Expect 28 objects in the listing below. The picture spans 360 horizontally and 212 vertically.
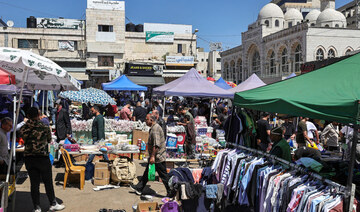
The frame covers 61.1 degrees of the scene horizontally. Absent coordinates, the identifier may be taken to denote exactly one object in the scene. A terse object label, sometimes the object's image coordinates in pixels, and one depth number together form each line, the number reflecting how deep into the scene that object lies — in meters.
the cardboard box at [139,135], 10.27
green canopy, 3.09
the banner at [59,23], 36.00
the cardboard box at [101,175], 7.29
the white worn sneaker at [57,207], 5.47
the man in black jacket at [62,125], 8.55
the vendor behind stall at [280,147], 4.81
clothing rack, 3.34
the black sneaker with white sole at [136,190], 6.66
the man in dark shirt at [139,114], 11.98
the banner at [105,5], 34.31
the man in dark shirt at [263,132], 8.55
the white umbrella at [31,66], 4.41
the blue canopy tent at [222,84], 18.23
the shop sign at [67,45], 34.78
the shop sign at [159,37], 36.34
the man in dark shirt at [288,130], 10.07
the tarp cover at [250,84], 14.53
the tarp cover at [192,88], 11.65
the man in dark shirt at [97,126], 8.47
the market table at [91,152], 7.39
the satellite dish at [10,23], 34.41
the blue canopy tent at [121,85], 16.42
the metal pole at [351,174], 3.11
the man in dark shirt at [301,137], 8.58
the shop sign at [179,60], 35.53
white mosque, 35.84
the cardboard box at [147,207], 5.07
